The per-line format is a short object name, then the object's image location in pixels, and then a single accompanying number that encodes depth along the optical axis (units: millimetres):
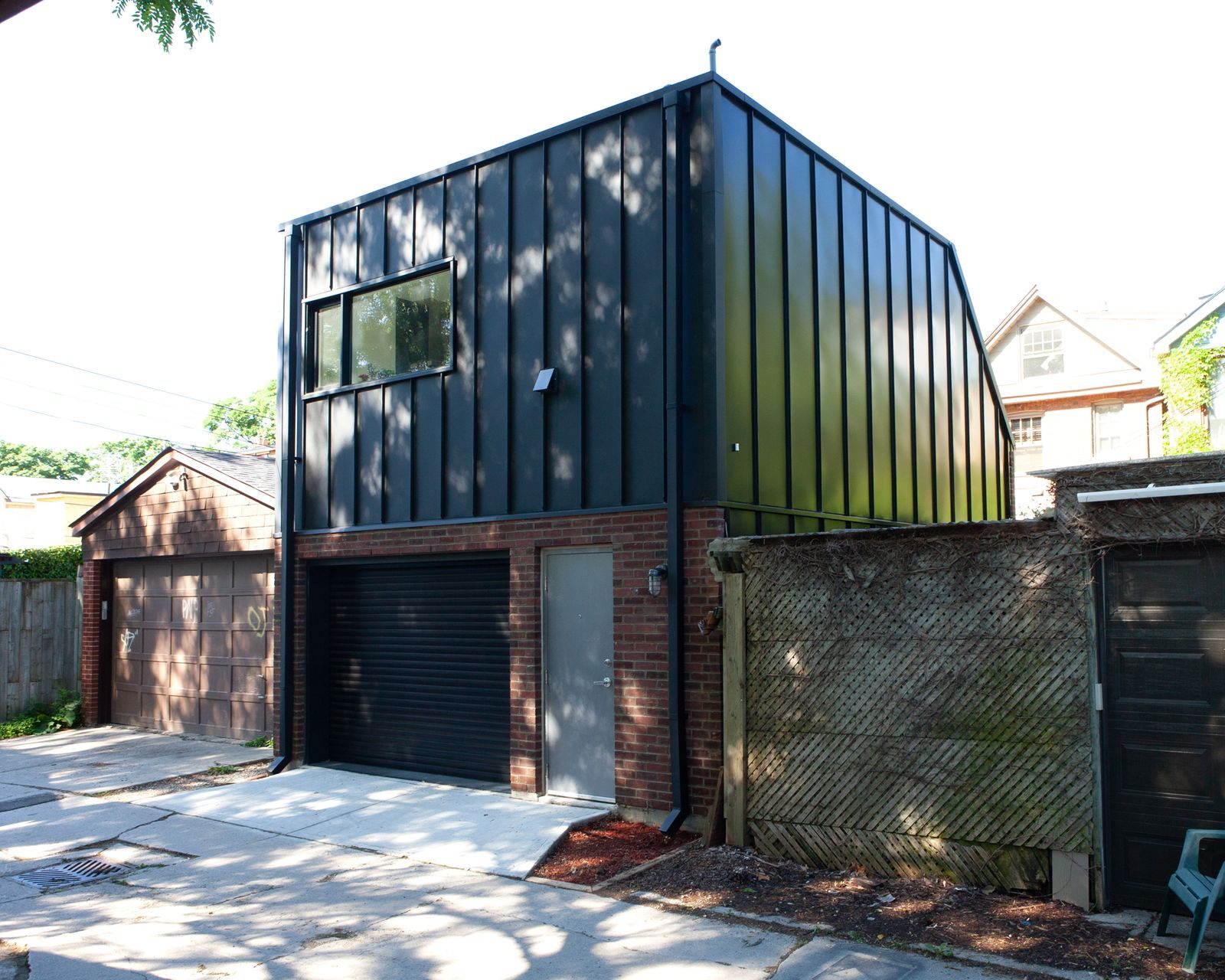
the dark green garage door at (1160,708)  5930
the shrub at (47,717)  15234
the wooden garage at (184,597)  13539
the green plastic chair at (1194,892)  5152
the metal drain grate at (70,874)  7641
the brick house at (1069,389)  24609
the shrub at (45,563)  19000
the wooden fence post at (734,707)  7734
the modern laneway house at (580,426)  8758
